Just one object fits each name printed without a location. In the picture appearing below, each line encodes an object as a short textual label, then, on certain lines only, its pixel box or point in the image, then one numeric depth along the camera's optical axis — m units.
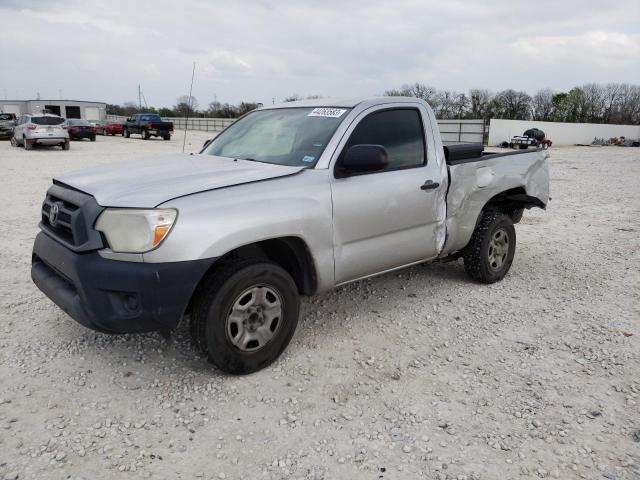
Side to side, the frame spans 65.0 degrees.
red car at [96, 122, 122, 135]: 37.28
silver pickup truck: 2.86
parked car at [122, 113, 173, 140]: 32.88
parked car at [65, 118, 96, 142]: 28.86
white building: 64.75
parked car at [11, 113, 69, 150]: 21.86
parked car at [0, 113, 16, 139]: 28.47
